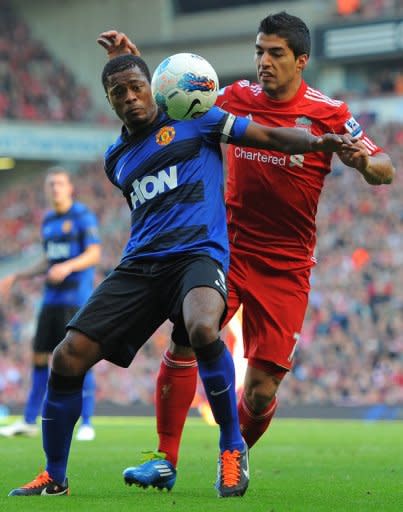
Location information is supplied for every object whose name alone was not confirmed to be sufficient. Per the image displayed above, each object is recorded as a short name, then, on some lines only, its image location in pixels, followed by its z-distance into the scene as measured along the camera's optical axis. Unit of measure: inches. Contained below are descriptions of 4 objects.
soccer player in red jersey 593.9
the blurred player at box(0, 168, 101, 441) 1018.7
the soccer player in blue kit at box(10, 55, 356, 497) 514.6
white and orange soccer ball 524.1
